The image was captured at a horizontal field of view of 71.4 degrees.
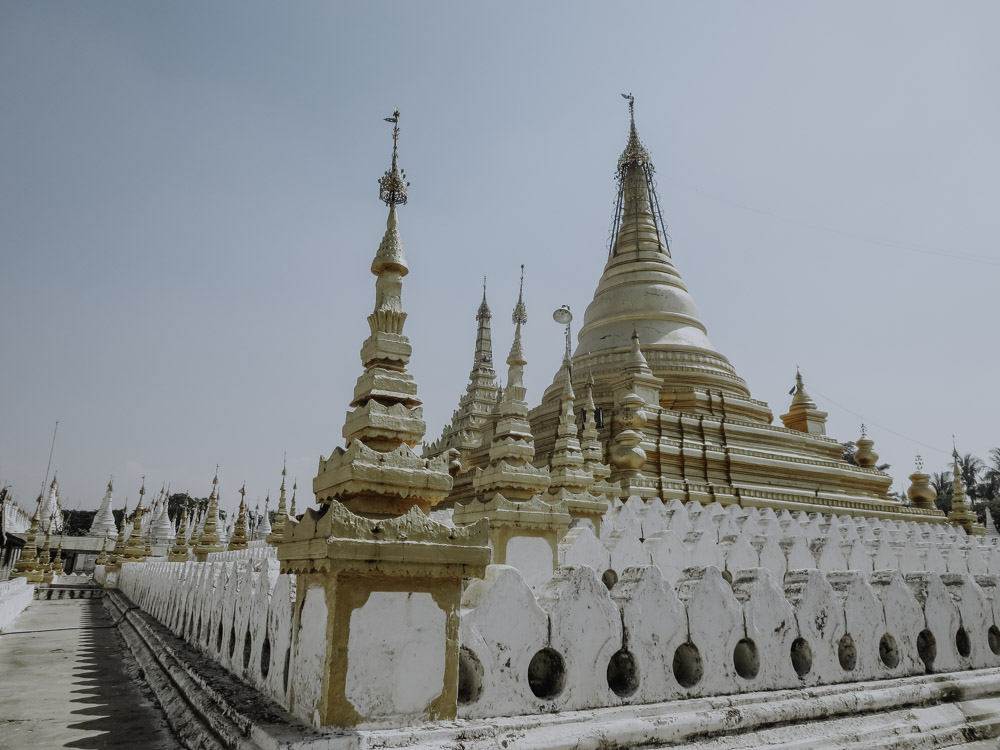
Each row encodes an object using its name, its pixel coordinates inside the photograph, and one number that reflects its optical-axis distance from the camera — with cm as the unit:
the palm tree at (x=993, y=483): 5309
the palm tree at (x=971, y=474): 5366
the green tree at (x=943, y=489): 5200
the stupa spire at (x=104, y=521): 5103
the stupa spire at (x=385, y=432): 417
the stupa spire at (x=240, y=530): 2206
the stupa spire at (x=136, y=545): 2567
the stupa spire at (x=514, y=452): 742
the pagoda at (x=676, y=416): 1839
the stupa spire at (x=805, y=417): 2572
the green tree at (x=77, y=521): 7059
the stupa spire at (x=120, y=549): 2653
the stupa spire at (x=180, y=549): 2146
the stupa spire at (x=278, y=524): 1259
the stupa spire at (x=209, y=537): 2084
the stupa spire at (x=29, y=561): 2578
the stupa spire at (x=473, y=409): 3481
